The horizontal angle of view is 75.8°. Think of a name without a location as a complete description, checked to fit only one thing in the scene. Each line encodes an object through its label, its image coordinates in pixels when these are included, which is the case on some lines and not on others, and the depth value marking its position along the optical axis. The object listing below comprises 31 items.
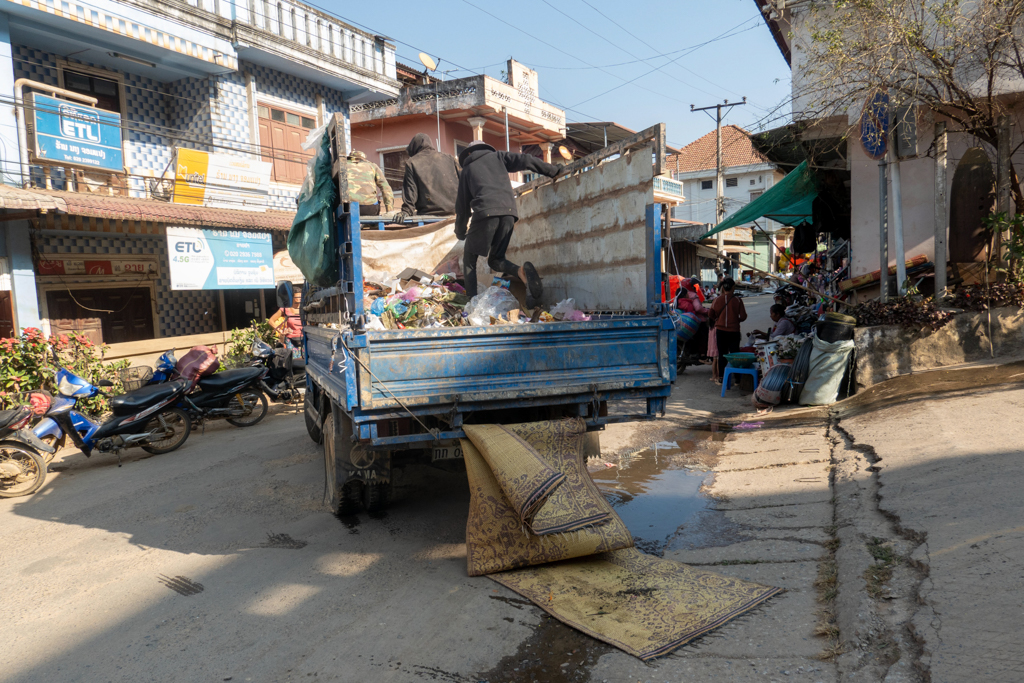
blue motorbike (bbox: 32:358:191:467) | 6.84
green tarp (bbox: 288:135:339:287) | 4.39
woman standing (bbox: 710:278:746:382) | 9.63
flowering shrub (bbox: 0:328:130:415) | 7.82
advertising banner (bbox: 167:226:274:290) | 10.34
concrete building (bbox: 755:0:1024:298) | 7.92
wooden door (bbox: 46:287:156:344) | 10.25
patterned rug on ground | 3.06
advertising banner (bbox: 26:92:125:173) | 8.83
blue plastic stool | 8.63
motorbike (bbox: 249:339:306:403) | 10.09
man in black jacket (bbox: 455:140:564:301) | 5.44
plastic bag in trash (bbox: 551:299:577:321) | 4.82
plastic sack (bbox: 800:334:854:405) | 7.31
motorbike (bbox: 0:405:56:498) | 6.04
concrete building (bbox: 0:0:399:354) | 8.89
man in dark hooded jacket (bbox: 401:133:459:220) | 6.75
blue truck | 3.61
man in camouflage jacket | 6.83
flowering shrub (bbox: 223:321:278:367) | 11.37
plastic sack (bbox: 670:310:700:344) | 10.53
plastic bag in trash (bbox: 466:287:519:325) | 4.41
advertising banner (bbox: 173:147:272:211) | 10.91
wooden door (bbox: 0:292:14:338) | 8.83
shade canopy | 11.06
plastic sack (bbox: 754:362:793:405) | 7.64
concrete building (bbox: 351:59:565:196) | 16.45
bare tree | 6.72
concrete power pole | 24.83
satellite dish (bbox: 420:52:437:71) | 16.88
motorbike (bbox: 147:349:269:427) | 8.15
